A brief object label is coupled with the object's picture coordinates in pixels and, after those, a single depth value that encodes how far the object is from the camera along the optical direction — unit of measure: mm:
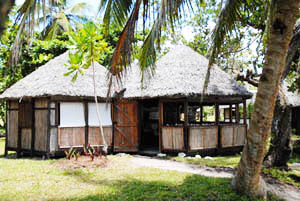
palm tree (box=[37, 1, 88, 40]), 18984
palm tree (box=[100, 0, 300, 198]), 4470
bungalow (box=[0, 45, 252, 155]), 9914
